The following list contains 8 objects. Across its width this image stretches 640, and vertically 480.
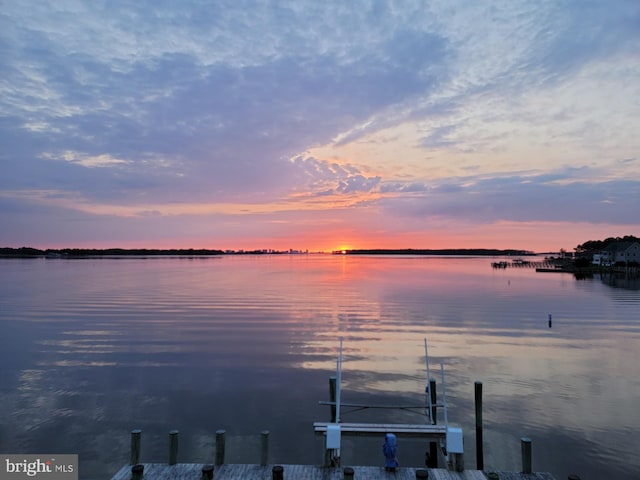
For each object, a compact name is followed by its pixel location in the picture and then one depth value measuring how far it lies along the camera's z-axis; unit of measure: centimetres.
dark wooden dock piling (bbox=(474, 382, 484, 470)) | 1323
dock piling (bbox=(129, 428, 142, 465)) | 1102
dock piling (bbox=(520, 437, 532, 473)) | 1083
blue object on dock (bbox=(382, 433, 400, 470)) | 1064
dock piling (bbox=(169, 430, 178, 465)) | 1084
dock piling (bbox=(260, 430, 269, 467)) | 1100
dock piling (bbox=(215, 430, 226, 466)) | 1100
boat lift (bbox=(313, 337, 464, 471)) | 1116
